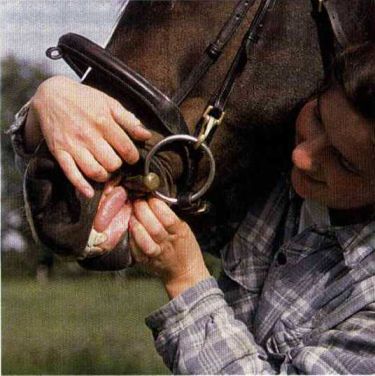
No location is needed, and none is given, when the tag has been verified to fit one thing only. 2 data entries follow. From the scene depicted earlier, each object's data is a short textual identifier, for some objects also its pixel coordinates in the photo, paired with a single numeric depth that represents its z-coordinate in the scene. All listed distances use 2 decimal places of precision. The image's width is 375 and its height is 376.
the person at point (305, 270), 1.38
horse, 1.46
